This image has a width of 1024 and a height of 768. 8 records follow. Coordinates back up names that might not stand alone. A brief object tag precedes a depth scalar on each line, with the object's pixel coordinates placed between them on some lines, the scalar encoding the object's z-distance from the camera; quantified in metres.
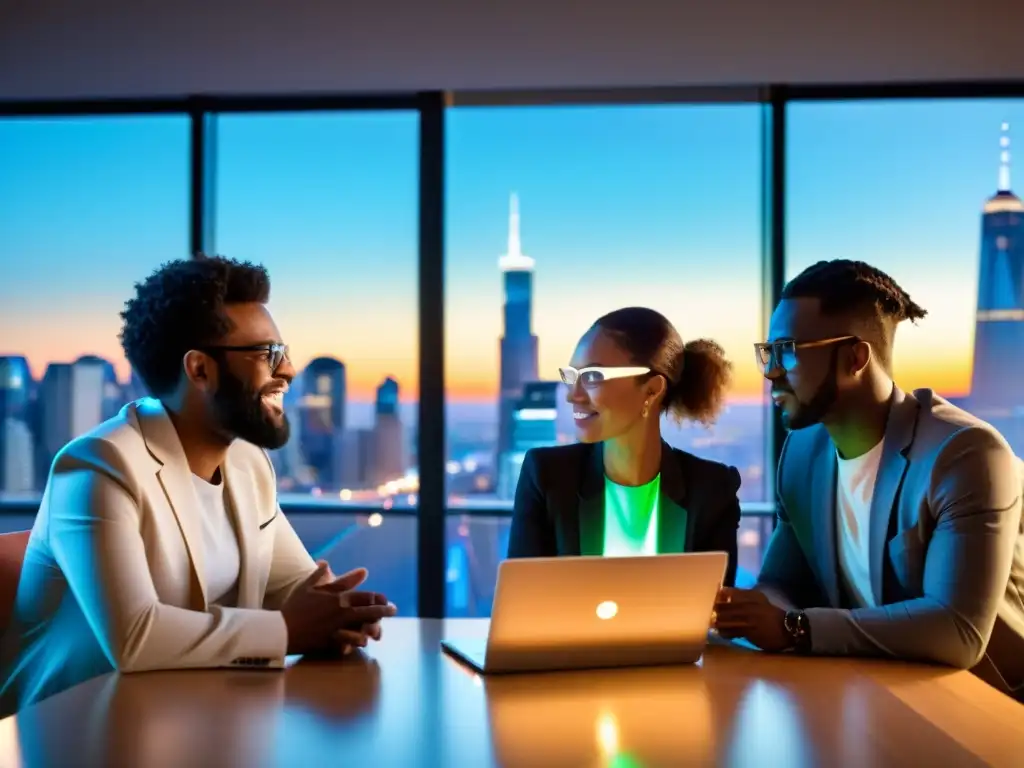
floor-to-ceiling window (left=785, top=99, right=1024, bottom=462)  4.90
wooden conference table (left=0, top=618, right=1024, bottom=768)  1.52
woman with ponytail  2.79
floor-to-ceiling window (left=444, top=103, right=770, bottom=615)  4.98
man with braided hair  2.17
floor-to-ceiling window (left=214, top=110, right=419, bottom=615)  5.06
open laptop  1.89
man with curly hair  2.02
